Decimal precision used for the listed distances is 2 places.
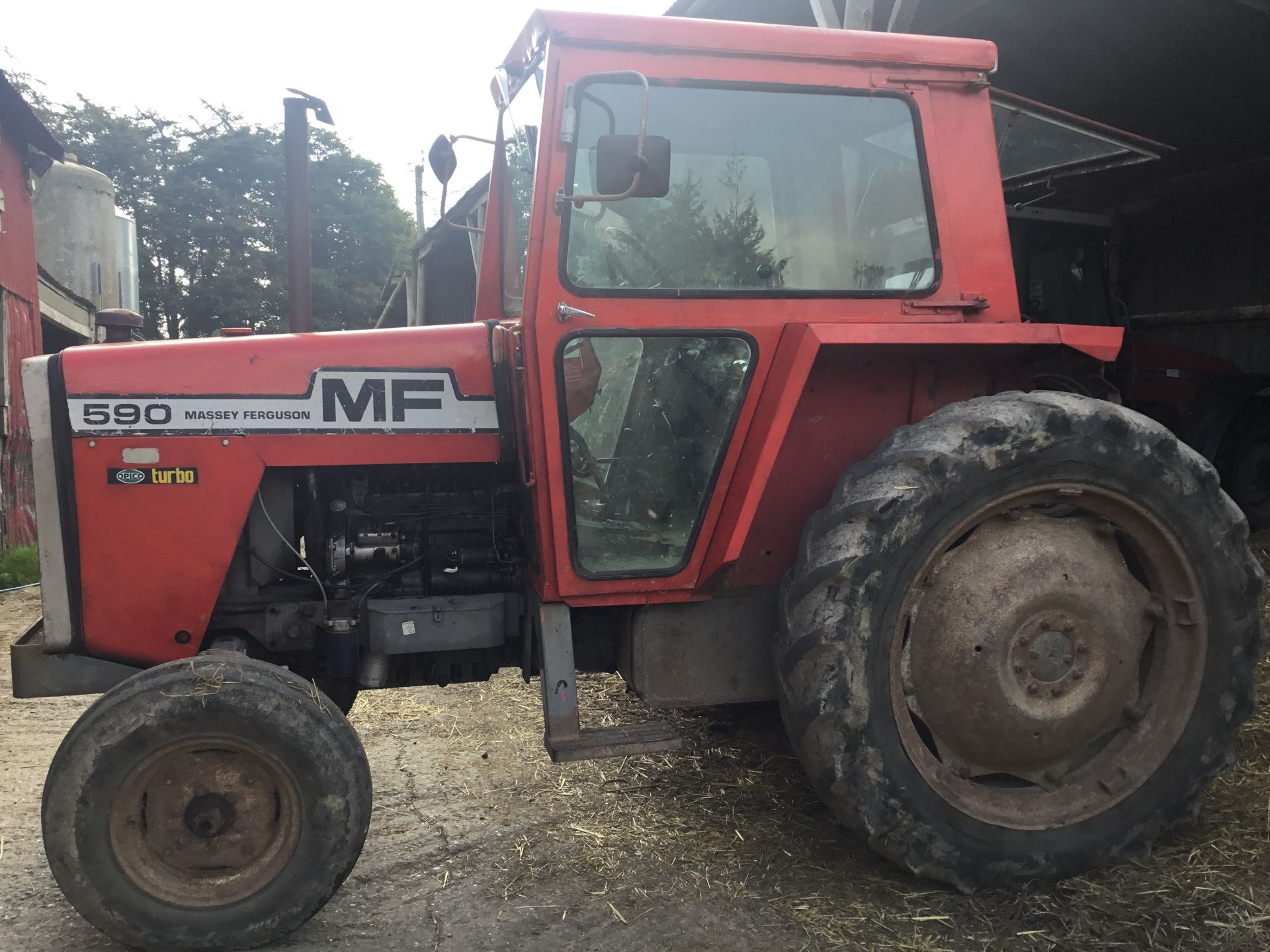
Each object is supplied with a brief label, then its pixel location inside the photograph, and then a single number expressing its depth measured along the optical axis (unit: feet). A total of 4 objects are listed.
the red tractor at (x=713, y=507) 8.22
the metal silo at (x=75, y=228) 51.70
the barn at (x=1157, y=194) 21.38
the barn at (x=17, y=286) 29.81
